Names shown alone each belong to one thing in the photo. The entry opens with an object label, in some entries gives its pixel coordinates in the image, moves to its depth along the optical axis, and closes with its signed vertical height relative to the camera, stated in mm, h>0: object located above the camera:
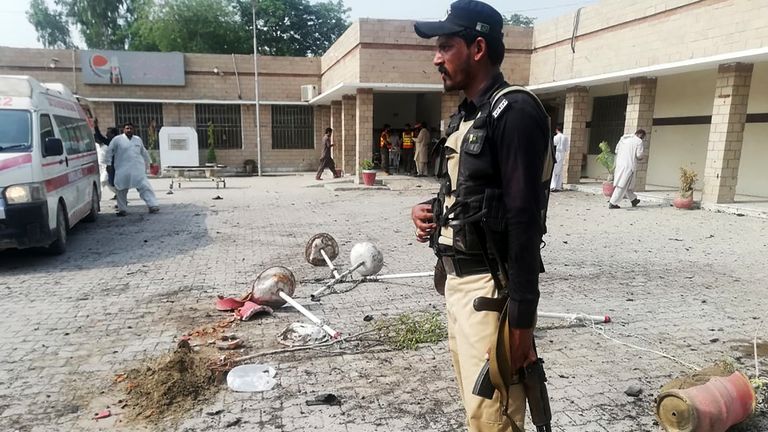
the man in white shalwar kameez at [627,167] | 10914 -457
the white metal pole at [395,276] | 5584 -1498
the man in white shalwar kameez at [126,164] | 10031 -585
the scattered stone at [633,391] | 3208 -1551
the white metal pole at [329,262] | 5597 -1420
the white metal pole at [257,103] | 20788 +1408
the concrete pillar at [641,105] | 12477 +1014
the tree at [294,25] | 33156 +7814
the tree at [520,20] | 51112 +12625
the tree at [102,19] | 35438 +8125
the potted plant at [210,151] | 21031 -608
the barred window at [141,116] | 20906 +788
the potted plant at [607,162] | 12742 -419
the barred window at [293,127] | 22234 +488
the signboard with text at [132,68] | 20172 +2680
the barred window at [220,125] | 21656 +505
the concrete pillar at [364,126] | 15273 +423
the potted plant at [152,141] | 20672 -250
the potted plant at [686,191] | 10672 -935
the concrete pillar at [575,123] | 14602 +620
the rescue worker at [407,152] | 19047 -437
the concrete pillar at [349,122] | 16906 +576
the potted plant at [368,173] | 15258 -995
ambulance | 6020 -459
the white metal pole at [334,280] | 5066 -1496
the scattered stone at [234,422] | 2854 -1612
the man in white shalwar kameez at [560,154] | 13844 -287
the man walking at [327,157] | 17047 -623
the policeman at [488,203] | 1641 -206
